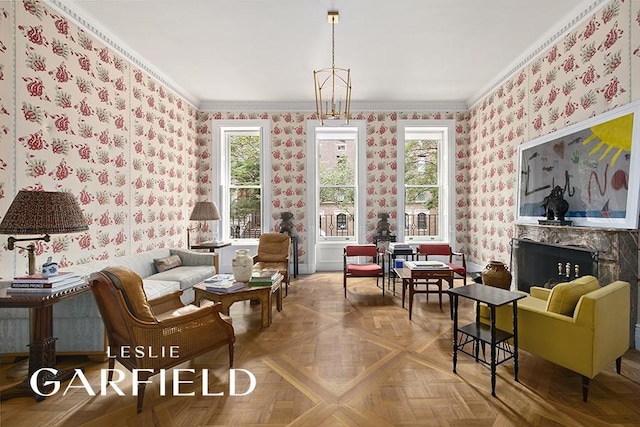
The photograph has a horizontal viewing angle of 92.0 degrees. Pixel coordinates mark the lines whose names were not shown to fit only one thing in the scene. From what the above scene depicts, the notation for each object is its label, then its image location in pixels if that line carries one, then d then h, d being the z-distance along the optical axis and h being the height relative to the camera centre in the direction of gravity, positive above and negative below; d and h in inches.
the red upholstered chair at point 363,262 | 186.1 -35.4
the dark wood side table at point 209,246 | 213.5 -24.8
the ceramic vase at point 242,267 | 145.3 -27.0
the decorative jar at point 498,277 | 114.0 -24.8
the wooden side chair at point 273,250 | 209.0 -27.8
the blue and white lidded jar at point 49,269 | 96.2 -18.4
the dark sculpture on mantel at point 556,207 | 137.6 +1.2
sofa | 107.7 -42.2
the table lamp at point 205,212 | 205.9 -1.2
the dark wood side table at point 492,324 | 88.7 -35.4
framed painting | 111.0 +17.2
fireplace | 126.7 -24.9
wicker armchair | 82.7 -33.4
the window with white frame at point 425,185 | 262.8 +21.2
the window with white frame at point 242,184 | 259.0 +22.1
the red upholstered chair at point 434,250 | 205.5 -26.9
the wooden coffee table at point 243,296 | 131.6 -37.4
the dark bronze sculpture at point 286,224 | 247.3 -11.2
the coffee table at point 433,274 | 157.2 -32.9
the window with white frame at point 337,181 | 264.5 +24.9
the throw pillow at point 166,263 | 176.2 -30.7
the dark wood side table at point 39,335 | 88.2 -38.5
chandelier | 195.9 +87.6
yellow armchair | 84.6 -34.4
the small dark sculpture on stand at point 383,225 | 247.4 -12.2
